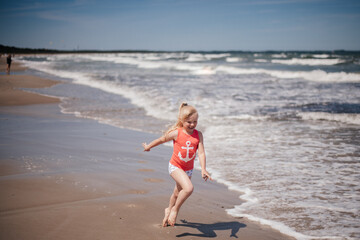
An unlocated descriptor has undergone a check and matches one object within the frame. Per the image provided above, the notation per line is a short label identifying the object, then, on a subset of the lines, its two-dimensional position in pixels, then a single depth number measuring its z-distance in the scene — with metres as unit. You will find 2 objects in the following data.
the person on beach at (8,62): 24.64
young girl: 3.30
